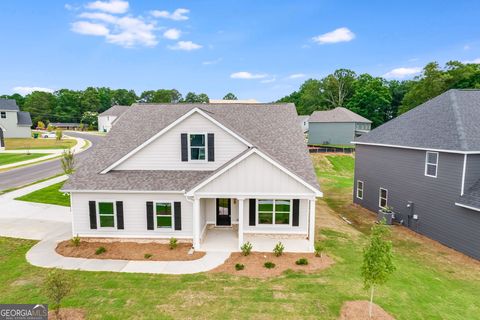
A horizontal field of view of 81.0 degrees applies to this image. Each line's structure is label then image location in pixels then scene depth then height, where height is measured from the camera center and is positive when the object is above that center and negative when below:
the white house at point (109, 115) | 91.06 +3.15
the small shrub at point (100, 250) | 12.87 -5.76
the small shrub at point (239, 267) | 11.46 -5.76
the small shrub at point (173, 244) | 13.57 -5.70
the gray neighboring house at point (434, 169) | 14.53 -2.62
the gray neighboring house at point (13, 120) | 58.34 +0.90
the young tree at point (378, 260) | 7.90 -3.77
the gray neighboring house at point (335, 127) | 59.28 -0.29
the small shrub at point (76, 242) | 13.64 -5.66
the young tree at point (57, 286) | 7.52 -4.34
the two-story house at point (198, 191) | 12.82 -3.07
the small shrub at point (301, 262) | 11.89 -5.75
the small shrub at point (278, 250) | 12.77 -5.65
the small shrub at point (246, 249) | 12.76 -5.60
